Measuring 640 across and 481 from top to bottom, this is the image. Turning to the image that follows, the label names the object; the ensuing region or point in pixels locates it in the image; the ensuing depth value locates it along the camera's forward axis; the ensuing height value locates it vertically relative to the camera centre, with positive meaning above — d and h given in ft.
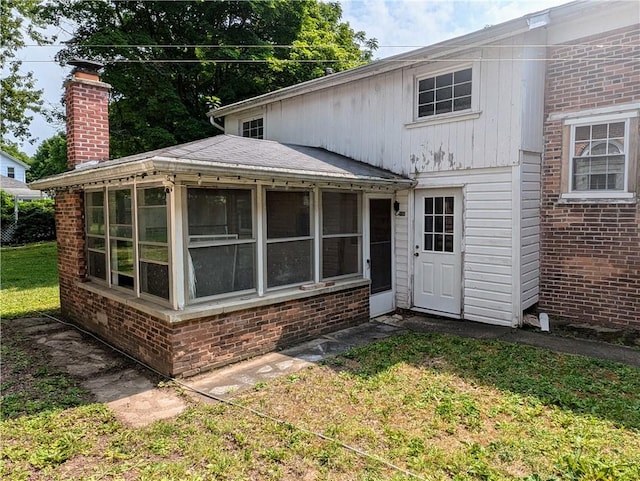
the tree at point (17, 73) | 62.23 +23.58
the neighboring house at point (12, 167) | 119.55 +14.65
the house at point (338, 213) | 16.40 +0.07
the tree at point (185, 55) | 47.70 +19.26
